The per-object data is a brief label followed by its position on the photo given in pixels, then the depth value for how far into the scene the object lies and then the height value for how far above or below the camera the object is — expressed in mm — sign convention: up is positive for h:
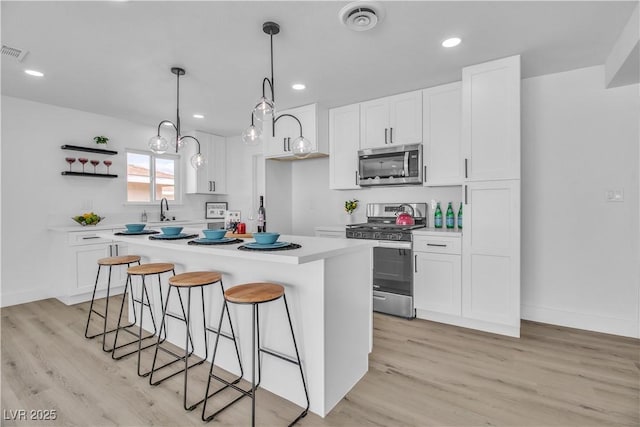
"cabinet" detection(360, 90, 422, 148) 3564 +1109
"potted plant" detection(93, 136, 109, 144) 4278 +1016
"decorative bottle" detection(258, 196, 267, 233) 2490 -58
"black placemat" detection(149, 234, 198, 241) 2396 -194
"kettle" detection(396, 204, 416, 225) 3748 -80
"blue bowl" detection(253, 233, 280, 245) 1828 -149
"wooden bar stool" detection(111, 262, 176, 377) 2312 -457
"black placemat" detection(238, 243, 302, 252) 1748 -204
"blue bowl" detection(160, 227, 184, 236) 2490 -145
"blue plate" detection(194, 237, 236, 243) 2135 -191
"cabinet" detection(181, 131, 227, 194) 5387 +812
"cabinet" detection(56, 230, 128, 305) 3729 -619
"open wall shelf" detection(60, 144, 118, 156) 4007 +856
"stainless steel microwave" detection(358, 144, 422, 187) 3580 +569
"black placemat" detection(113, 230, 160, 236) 2771 -180
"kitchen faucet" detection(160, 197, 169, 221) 4996 +32
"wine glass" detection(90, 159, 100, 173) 4279 +693
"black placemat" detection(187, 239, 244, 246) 2079 -204
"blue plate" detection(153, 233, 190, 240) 2423 -187
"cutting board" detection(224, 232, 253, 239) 2511 -183
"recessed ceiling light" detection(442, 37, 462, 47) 2498 +1391
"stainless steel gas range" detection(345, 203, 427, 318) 3293 -585
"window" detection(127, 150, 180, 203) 4797 +591
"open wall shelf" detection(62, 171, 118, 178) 4003 +525
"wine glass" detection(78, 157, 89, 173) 4129 +706
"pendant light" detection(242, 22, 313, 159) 2160 +690
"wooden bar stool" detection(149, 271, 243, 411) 1934 -809
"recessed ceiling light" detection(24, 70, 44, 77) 3030 +1386
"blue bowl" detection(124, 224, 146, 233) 2820 -136
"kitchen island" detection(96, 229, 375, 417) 1757 -636
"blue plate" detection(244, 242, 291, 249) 1782 -191
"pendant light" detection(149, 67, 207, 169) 2820 +638
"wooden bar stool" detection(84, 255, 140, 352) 2686 -427
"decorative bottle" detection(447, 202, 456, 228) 3564 -65
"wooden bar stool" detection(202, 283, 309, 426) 1631 -457
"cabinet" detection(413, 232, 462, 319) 3088 -636
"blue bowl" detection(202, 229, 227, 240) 2215 -152
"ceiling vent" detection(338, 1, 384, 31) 2057 +1354
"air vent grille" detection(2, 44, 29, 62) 2582 +1371
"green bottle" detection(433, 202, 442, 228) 3712 -74
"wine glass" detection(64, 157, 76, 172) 4066 +701
